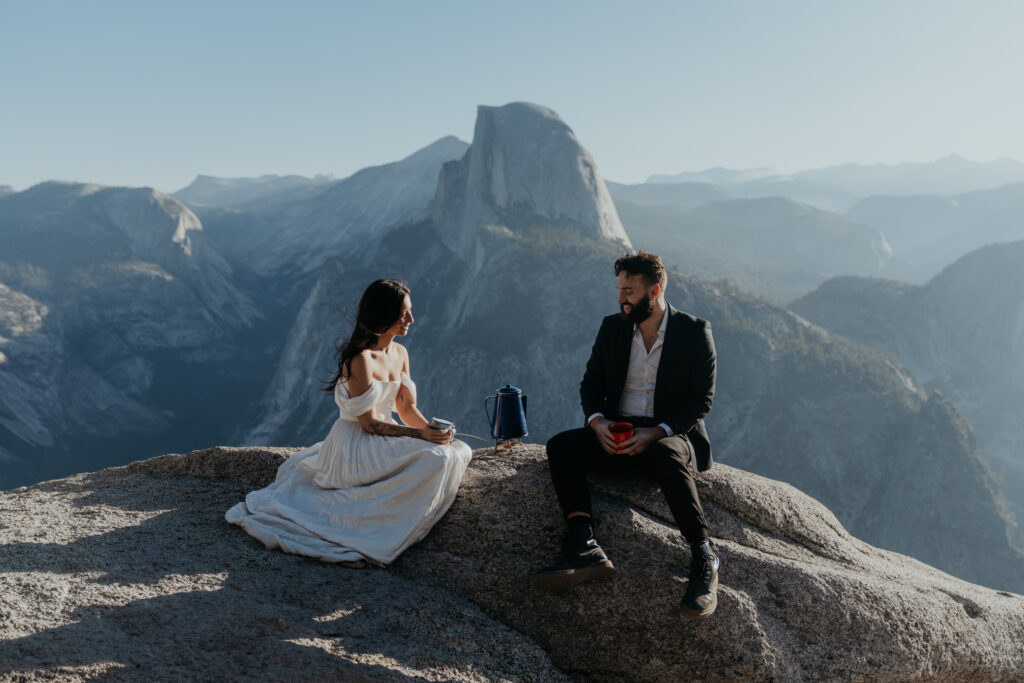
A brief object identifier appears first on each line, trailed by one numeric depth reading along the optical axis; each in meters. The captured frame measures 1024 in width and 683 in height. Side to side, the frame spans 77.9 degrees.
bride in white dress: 5.32
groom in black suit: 4.93
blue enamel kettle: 6.62
